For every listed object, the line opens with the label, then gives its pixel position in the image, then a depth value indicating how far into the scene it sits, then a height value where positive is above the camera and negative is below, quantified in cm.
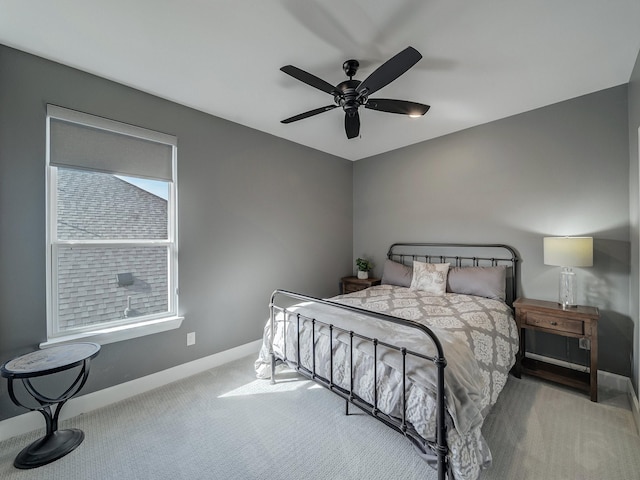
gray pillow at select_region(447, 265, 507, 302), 294 -47
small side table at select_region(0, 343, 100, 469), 167 -96
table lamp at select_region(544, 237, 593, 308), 238 -17
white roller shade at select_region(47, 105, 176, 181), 212 +79
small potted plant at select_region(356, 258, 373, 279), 429 -46
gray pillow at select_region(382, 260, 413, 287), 364 -48
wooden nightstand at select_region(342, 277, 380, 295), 409 -67
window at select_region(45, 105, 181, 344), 213 +9
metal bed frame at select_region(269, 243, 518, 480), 137 -74
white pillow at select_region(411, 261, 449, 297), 323 -48
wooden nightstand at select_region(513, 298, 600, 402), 229 -80
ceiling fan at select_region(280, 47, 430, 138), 165 +104
